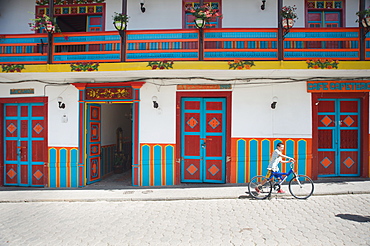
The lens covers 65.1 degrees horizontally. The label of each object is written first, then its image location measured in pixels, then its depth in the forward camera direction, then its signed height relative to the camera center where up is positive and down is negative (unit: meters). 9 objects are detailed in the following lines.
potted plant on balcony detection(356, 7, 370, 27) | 7.89 +2.93
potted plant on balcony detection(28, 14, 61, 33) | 8.52 +2.92
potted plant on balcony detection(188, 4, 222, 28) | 8.07 +3.02
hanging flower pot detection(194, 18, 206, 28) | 8.12 +2.83
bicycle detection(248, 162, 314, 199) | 6.99 -1.53
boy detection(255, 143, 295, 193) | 6.93 -0.89
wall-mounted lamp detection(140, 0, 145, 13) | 9.56 +3.87
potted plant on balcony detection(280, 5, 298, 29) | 8.02 +2.93
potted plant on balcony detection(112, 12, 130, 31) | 8.23 +2.89
